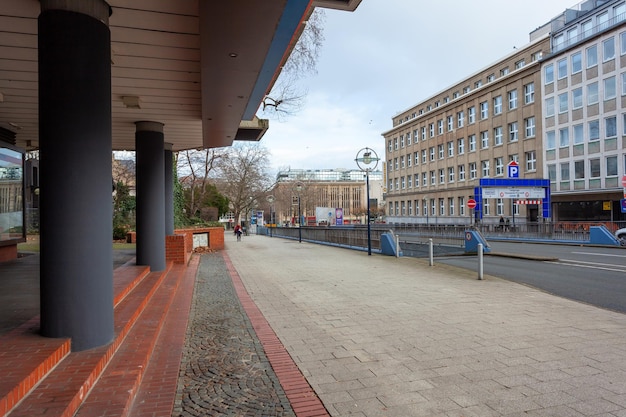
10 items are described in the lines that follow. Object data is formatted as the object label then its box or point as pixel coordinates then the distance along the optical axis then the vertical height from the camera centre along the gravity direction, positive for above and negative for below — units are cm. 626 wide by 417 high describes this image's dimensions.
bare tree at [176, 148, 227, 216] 2862 +353
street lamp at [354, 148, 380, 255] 1706 +205
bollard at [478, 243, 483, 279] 1041 -129
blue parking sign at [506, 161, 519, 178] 3478 +336
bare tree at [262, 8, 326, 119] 1382 +591
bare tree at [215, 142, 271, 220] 3791 +323
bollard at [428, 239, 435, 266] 1320 -144
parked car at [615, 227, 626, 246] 2243 -136
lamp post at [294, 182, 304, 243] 2791 +163
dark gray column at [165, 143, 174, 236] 1313 +63
